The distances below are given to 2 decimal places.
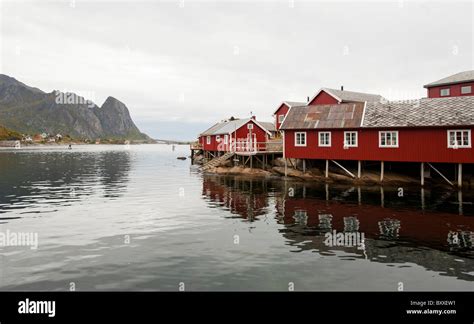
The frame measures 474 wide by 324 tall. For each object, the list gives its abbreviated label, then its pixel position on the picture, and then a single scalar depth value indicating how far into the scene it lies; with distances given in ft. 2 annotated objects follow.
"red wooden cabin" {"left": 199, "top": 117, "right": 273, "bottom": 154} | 178.50
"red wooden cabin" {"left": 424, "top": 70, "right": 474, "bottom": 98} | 157.89
